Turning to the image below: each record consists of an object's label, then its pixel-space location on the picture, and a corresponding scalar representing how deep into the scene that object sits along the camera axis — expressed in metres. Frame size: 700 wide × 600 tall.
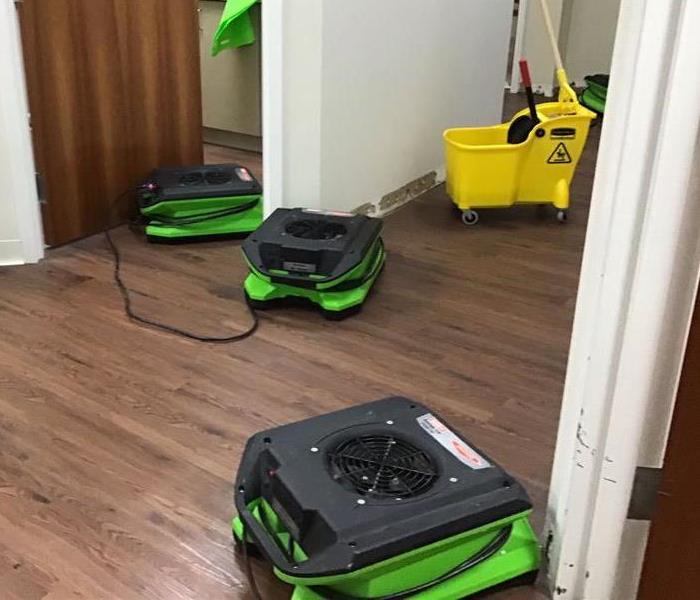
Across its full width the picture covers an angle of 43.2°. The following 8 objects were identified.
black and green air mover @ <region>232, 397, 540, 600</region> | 1.37
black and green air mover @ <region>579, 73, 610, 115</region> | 4.98
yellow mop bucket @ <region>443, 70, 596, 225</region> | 3.10
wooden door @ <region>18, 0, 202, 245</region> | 2.71
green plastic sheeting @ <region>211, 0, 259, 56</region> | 3.65
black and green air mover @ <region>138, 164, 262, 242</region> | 2.93
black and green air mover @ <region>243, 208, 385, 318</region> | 2.41
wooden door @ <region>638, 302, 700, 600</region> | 1.26
